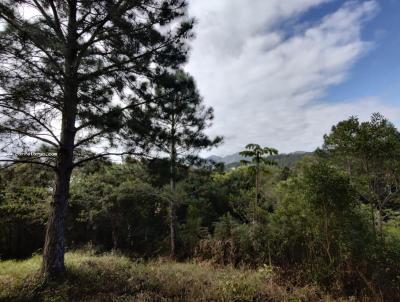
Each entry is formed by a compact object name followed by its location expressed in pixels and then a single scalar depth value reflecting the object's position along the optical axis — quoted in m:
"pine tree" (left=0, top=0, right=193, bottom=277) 3.82
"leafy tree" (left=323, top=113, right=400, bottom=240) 5.65
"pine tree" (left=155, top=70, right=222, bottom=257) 5.16
